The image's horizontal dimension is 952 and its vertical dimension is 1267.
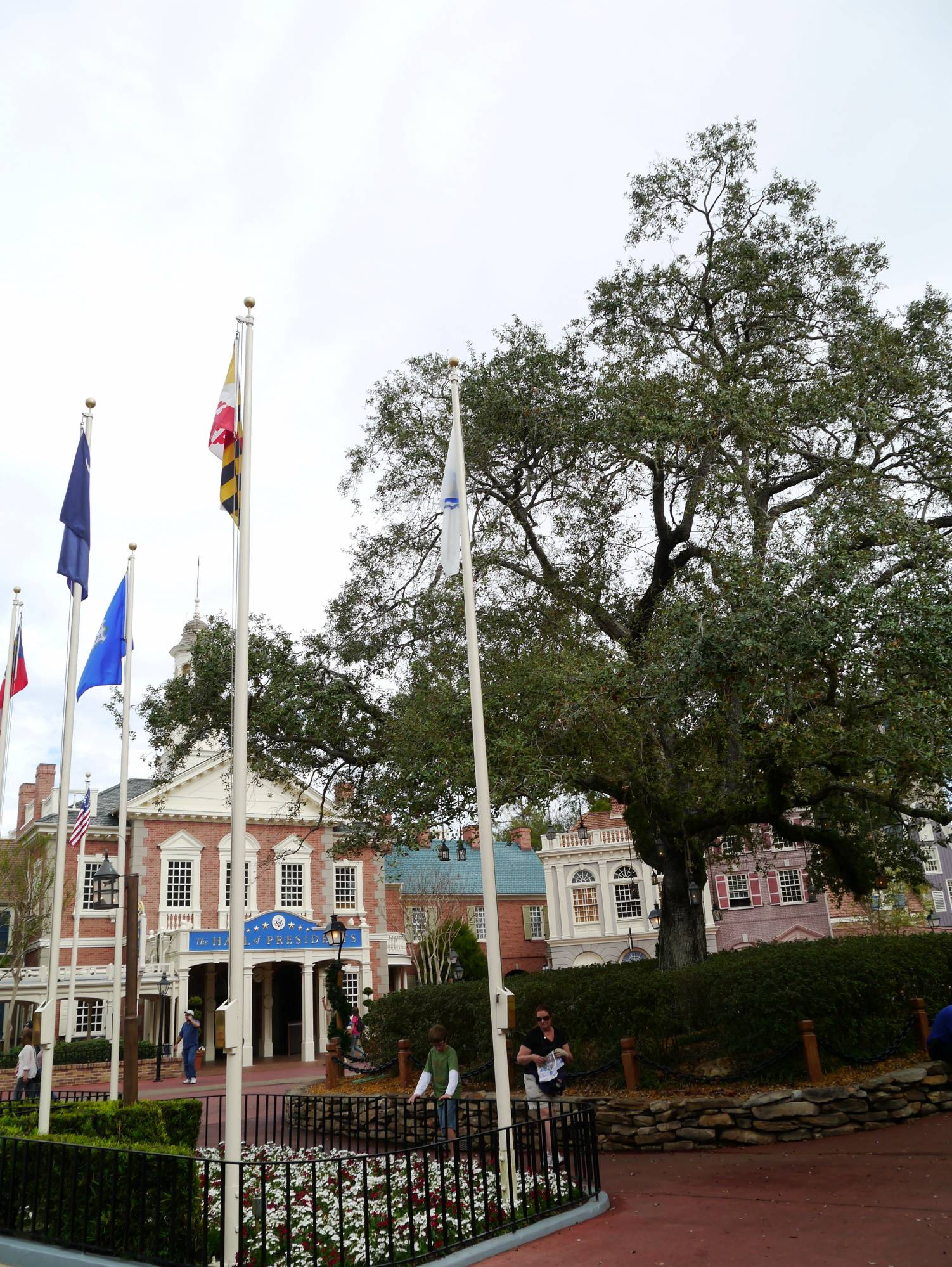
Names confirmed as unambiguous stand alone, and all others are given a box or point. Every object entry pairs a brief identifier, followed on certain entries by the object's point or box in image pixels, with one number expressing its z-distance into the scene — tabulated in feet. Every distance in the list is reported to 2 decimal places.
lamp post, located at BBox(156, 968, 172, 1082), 93.13
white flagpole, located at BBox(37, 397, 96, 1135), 33.50
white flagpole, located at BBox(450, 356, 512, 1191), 29.53
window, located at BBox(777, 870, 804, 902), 152.87
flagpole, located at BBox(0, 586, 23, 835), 51.85
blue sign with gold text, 116.37
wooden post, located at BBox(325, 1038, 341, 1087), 62.64
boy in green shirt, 35.70
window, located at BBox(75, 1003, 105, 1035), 114.52
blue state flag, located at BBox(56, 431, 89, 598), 39.91
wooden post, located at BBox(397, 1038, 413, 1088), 57.98
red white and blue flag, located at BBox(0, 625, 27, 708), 51.62
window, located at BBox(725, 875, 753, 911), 155.22
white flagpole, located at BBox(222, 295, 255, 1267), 22.71
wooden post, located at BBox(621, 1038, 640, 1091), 44.27
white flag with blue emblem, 35.12
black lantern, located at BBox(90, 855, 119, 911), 57.21
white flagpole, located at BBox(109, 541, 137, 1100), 50.55
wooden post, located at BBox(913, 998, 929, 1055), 45.60
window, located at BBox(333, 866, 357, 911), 138.41
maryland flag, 29.99
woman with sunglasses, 34.78
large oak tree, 41.57
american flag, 62.85
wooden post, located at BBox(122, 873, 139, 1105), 40.27
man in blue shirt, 89.61
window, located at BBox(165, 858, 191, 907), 125.29
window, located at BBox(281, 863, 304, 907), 134.10
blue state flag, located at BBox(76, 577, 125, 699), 45.75
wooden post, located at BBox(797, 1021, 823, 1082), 41.16
